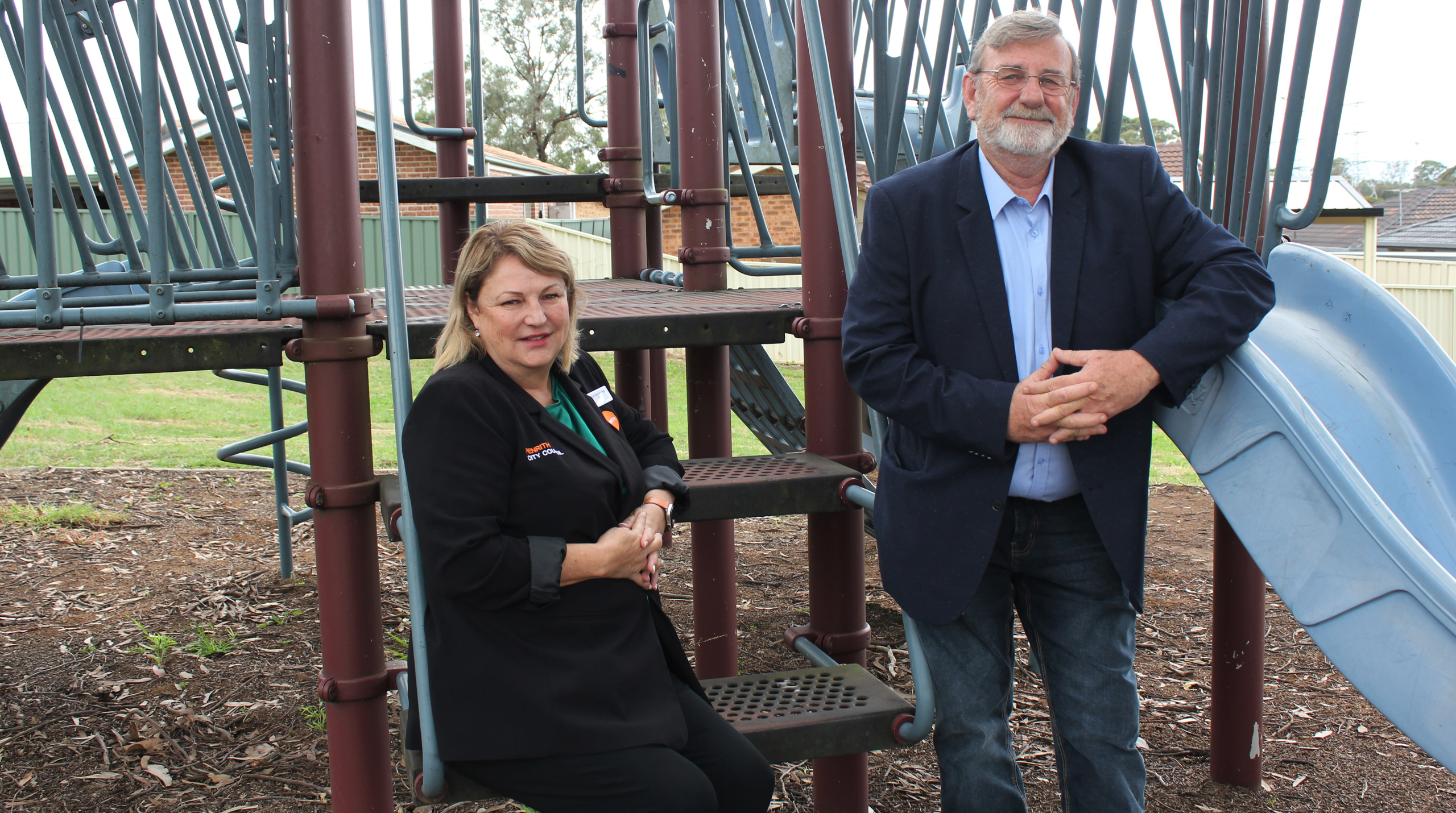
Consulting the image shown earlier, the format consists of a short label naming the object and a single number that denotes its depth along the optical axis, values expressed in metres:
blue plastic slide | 1.69
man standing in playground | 2.10
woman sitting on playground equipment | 1.94
